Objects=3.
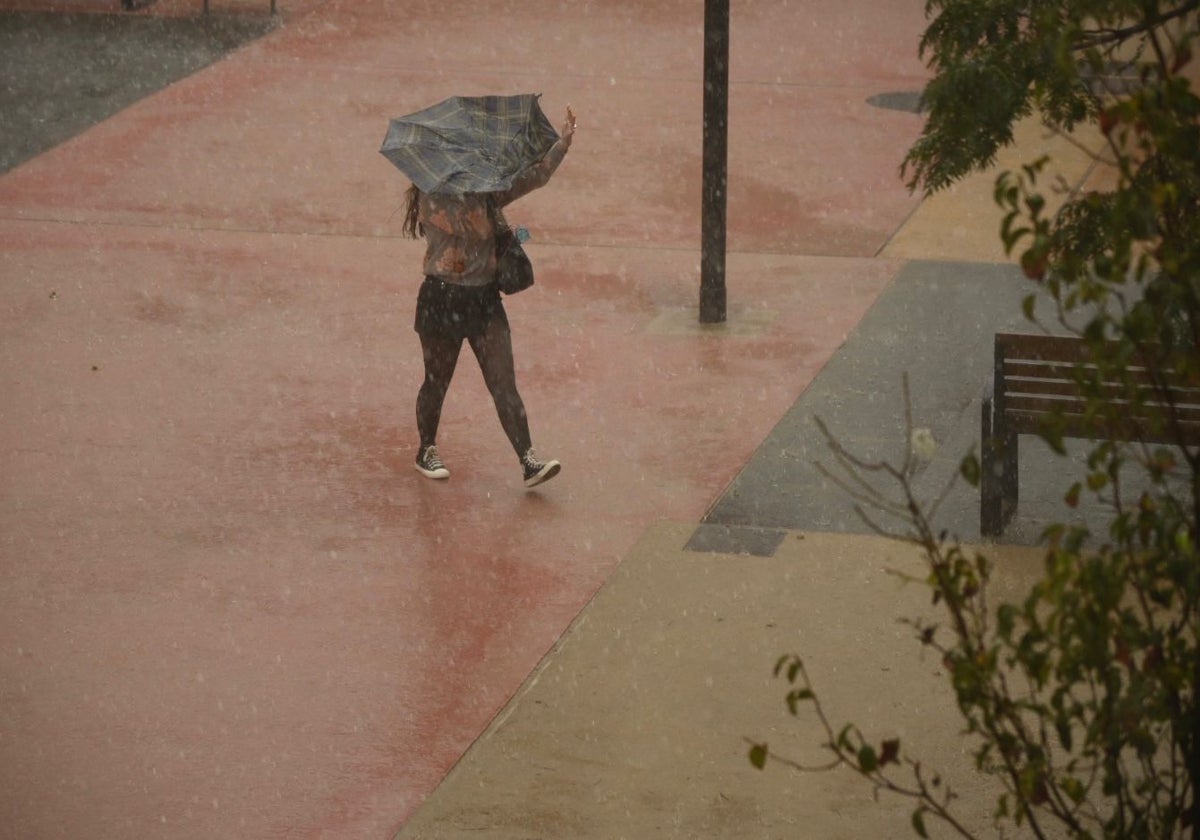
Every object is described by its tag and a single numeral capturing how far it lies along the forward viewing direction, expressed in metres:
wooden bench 17.92
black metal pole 24.09
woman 18.80
